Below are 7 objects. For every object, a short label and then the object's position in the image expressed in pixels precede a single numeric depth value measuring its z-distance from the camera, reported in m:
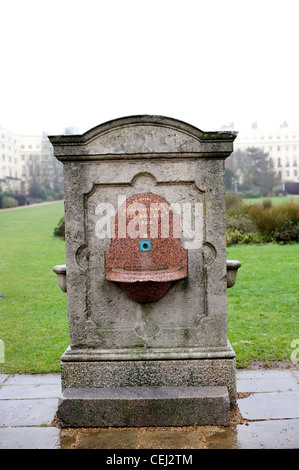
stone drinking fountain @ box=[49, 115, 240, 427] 3.86
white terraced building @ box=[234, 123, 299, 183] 68.04
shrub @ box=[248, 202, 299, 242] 15.58
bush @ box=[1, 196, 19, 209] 41.34
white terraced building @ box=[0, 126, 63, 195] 53.97
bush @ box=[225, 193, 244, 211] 19.72
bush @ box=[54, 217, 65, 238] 19.59
